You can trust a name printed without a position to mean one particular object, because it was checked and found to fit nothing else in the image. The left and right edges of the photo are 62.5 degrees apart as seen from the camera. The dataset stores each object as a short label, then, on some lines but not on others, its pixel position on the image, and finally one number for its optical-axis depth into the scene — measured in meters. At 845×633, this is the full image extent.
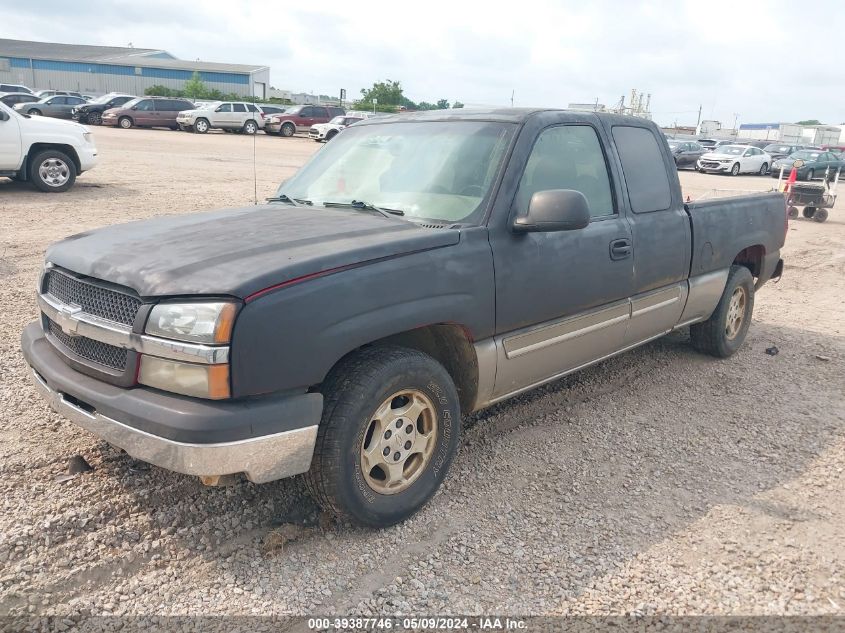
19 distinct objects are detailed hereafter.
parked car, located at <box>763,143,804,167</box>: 35.39
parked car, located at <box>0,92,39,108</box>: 33.72
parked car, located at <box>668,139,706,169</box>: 32.80
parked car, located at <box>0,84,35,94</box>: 37.88
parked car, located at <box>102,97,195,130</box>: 32.72
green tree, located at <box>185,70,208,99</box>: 66.06
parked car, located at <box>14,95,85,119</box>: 30.25
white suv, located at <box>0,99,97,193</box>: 11.52
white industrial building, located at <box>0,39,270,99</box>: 75.94
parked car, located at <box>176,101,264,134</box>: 34.03
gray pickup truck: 2.63
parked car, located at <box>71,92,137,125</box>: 33.34
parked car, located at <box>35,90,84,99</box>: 36.09
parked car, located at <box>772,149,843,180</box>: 28.94
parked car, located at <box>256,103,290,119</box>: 41.22
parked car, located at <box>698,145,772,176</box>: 31.22
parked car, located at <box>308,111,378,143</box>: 34.50
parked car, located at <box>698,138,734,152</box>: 36.41
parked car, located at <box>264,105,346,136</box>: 36.69
